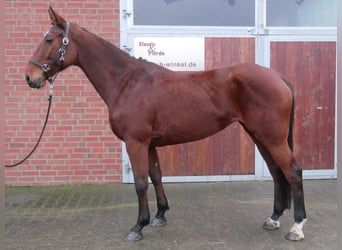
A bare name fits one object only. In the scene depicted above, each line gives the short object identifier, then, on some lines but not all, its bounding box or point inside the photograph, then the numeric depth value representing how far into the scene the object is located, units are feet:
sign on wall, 16.49
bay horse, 10.27
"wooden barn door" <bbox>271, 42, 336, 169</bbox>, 17.22
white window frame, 16.49
